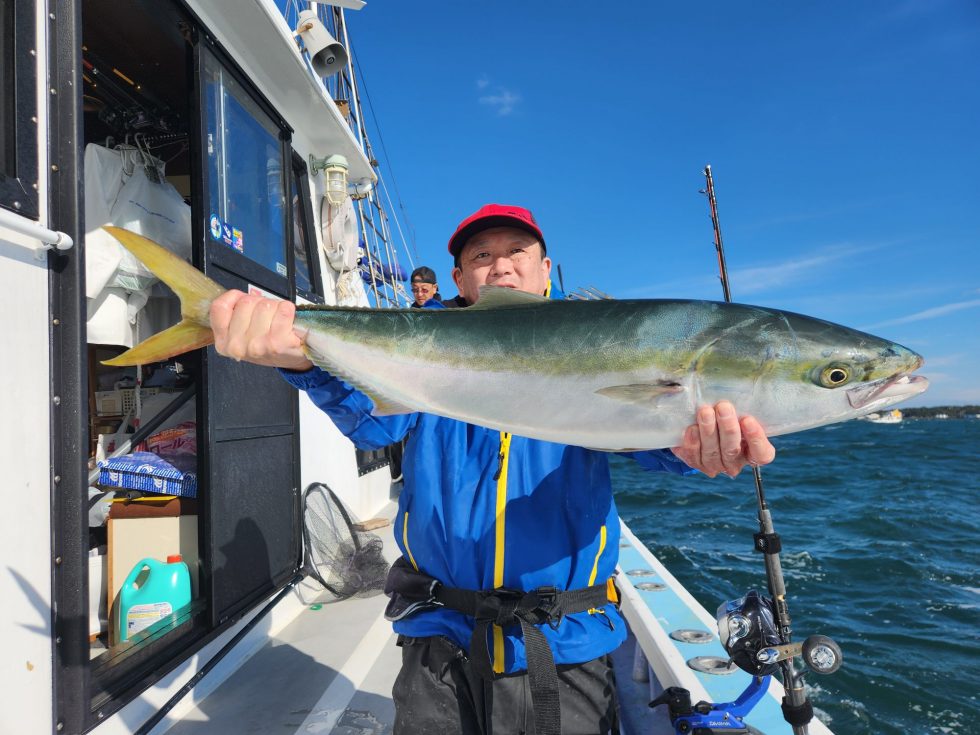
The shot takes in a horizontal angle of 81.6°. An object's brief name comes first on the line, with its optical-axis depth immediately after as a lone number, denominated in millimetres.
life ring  6973
